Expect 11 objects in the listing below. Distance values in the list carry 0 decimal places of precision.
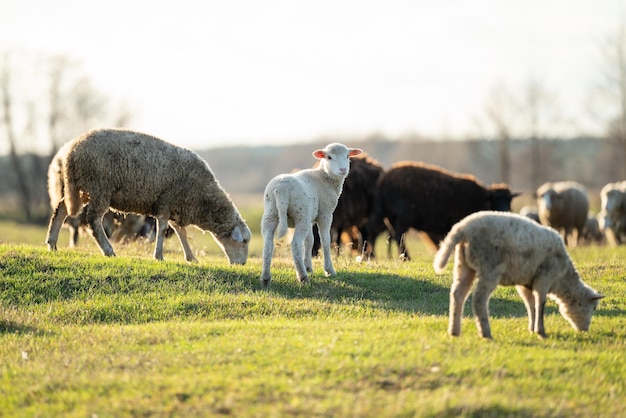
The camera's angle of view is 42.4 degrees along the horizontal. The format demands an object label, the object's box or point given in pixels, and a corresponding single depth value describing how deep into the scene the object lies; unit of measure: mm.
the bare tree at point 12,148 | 57906
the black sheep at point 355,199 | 20344
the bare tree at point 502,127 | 64000
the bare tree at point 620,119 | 46875
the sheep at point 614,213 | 27328
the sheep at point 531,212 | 31334
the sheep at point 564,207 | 27328
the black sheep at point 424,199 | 19312
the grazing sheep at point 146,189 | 13375
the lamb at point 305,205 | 11477
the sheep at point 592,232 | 31141
